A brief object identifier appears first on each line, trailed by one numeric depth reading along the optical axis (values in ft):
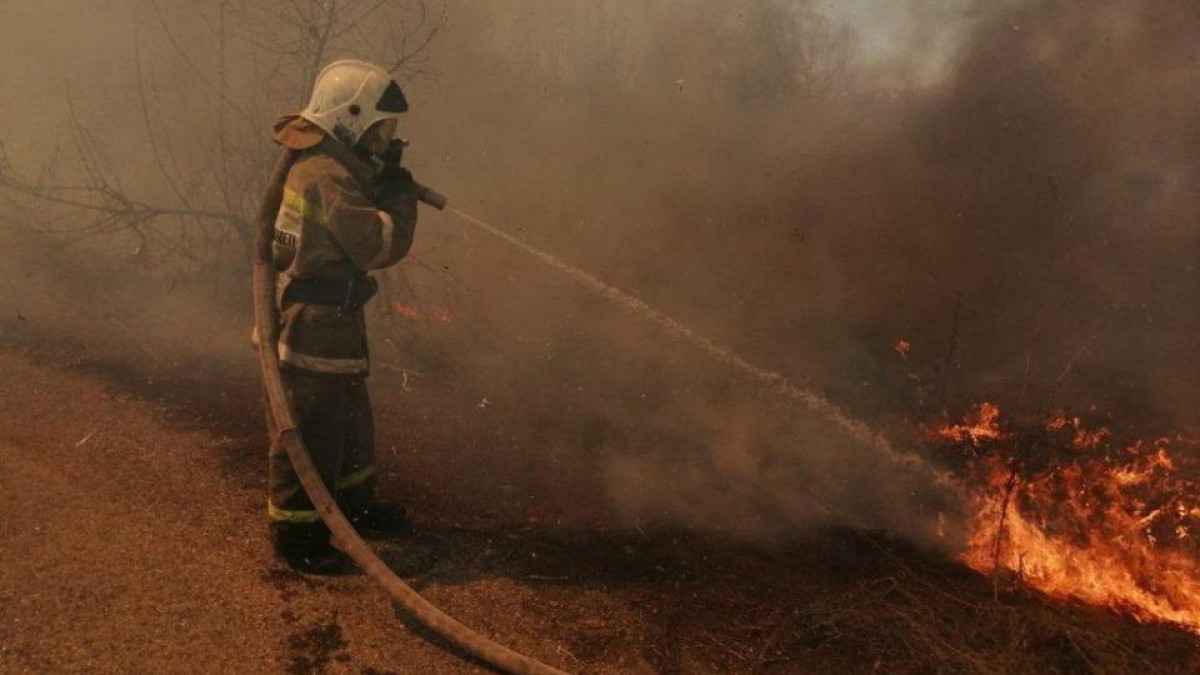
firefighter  11.77
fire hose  10.17
